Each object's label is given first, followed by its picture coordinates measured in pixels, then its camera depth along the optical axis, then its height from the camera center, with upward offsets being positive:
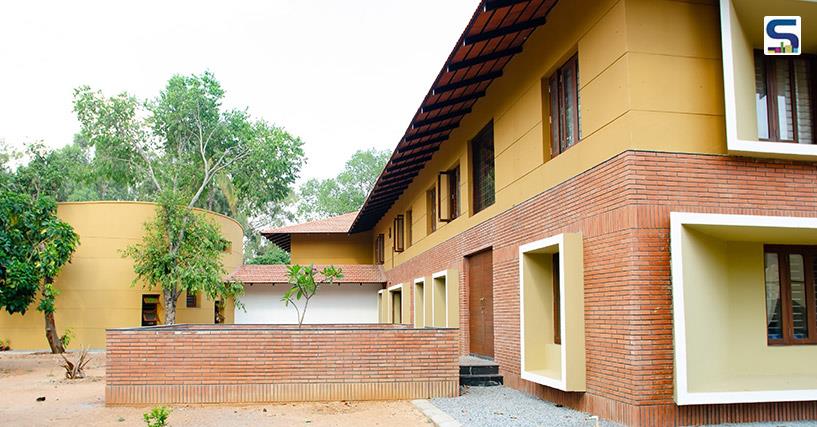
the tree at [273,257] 49.88 +2.04
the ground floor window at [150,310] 24.53 -0.78
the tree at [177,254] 22.92 +1.08
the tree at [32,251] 17.75 +1.04
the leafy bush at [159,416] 7.35 -1.34
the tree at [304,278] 12.21 +0.13
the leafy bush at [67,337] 21.56 -1.53
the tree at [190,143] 37.56 +7.90
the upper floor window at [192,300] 26.33 -0.48
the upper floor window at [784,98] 8.55 +2.21
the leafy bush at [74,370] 14.79 -1.71
